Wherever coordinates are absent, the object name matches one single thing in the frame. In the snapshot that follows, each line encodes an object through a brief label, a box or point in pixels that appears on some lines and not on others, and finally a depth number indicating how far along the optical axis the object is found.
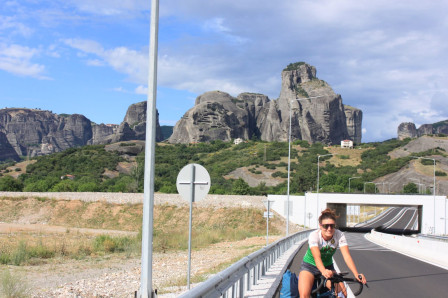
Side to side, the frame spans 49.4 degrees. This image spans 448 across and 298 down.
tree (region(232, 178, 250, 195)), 90.06
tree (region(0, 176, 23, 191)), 92.04
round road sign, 10.48
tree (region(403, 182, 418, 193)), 106.69
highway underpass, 63.41
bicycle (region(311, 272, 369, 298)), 5.83
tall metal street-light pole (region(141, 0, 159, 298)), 7.09
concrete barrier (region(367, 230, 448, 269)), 24.01
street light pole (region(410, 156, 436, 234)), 61.29
